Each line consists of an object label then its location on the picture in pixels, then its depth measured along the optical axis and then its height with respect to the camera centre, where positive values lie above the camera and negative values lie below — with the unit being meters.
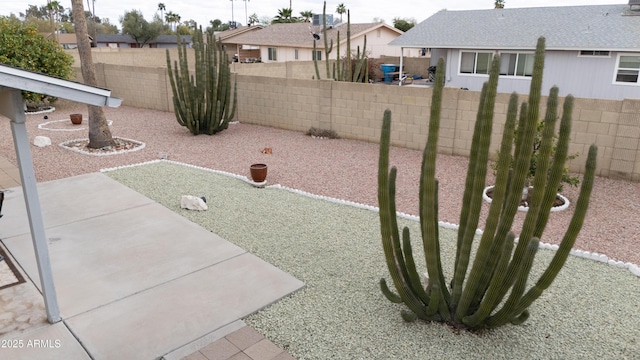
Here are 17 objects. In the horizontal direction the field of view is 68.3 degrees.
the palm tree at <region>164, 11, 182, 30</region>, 94.88 +6.03
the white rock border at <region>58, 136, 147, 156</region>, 11.60 -2.52
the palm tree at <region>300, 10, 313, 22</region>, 63.00 +4.55
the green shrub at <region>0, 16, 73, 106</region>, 16.62 -0.15
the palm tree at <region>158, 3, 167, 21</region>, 98.15 +8.24
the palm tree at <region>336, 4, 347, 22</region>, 66.56 +5.53
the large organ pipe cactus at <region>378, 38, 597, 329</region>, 3.64 -1.39
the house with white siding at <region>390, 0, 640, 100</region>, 19.80 +0.26
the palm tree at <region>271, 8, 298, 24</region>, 60.16 +4.06
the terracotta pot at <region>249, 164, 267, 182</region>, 9.12 -2.32
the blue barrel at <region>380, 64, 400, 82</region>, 30.12 -1.24
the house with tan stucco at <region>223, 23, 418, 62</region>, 36.94 +0.74
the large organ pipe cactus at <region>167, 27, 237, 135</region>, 13.41 -1.21
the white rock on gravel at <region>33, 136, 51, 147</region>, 12.40 -2.40
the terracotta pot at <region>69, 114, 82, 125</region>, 15.45 -2.27
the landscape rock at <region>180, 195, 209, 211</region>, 7.67 -2.44
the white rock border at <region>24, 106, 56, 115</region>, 17.73 -2.38
